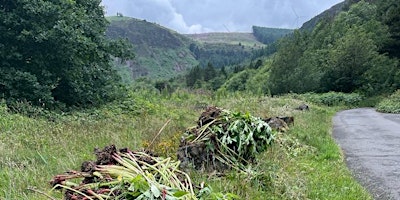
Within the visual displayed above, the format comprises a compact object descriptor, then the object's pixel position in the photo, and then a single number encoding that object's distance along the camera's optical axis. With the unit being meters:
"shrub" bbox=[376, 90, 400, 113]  25.60
